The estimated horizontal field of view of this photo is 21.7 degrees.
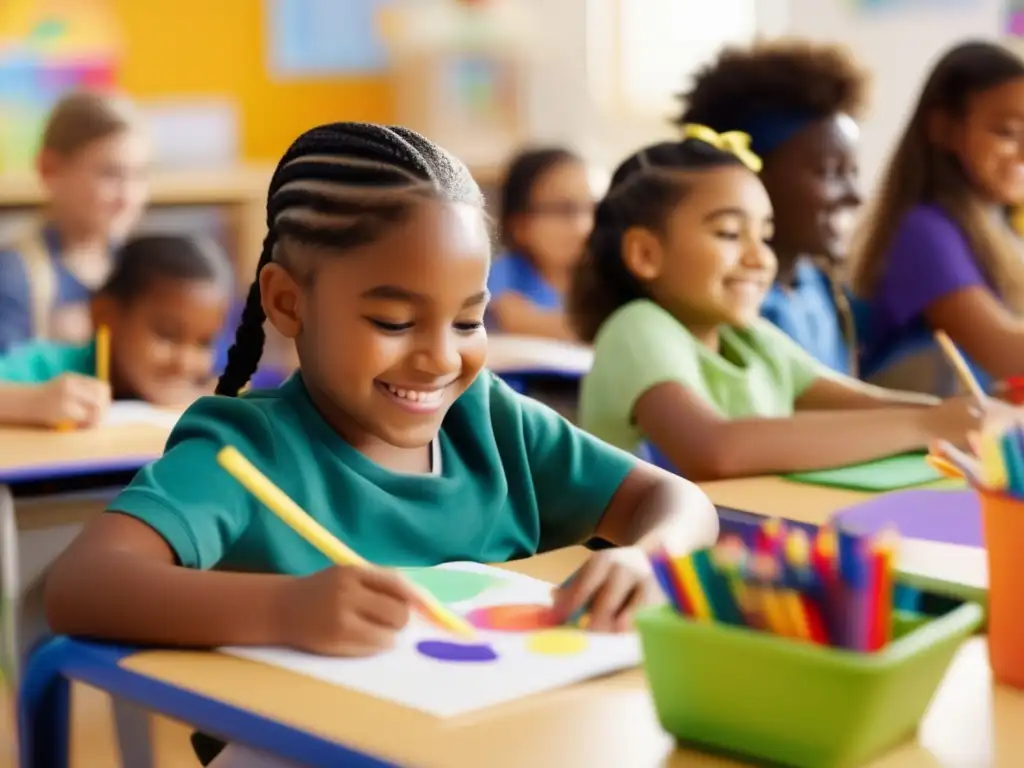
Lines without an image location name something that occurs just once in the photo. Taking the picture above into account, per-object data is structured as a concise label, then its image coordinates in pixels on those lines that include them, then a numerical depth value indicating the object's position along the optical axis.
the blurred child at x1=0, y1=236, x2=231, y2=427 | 2.90
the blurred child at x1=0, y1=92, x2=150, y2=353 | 3.38
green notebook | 1.94
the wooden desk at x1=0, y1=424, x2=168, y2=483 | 2.30
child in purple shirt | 2.78
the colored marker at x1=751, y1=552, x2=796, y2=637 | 1.29
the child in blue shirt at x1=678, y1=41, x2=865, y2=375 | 2.53
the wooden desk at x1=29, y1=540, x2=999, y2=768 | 1.33
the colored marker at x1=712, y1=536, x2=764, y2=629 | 1.30
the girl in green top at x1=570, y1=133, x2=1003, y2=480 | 2.04
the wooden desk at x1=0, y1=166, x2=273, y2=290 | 5.11
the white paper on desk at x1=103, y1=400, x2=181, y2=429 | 2.60
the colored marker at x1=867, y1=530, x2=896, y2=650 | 1.27
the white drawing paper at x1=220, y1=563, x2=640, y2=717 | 1.40
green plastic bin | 1.28
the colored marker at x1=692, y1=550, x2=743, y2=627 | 1.31
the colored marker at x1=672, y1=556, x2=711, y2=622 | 1.32
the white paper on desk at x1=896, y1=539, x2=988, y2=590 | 1.61
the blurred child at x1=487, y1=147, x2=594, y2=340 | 4.25
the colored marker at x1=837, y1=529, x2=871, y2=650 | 1.27
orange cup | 1.42
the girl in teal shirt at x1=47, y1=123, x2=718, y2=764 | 1.49
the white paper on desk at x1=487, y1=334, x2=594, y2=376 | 3.13
